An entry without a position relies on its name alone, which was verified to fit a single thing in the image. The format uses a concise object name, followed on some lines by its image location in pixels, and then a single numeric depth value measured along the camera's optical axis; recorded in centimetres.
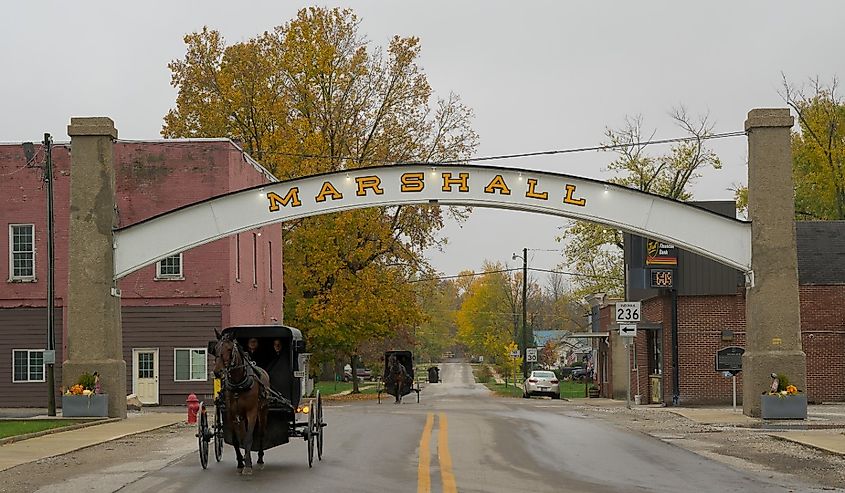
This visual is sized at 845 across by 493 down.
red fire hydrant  2831
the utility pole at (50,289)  3186
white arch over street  2922
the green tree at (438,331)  13702
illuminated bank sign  4066
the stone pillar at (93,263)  2997
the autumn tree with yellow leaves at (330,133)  5497
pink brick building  4253
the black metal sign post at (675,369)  4056
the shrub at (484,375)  9766
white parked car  5662
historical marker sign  3325
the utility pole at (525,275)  7228
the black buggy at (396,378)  4762
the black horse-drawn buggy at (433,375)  9187
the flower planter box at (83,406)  2923
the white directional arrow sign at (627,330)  3603
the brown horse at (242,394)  1472
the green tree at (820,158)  6275
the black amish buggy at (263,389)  1493
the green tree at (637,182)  6919
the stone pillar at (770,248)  2806
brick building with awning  4050
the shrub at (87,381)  2944
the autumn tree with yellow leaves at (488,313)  10981
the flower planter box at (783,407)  2694
